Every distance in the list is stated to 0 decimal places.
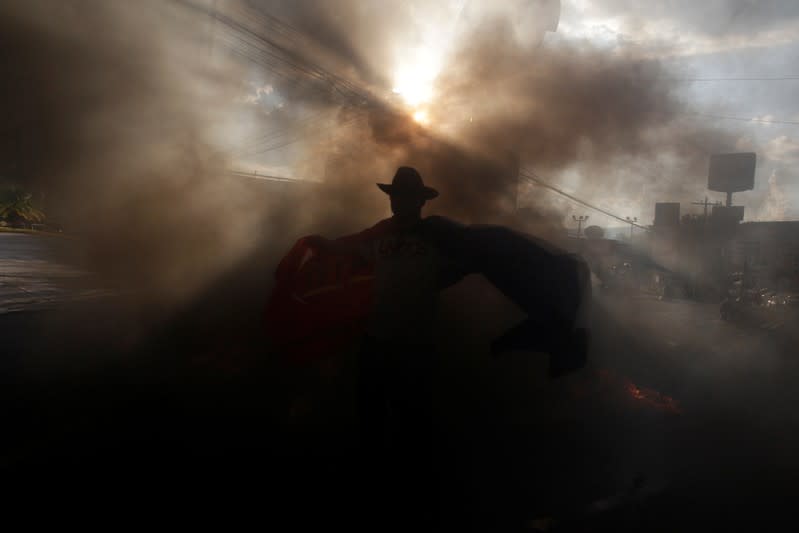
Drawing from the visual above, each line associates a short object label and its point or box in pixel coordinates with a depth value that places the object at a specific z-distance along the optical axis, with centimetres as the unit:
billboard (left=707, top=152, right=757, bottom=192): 5009
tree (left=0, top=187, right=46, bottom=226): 2806
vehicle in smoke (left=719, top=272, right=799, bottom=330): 1373
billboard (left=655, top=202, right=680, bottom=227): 5644
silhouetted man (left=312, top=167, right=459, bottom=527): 229
